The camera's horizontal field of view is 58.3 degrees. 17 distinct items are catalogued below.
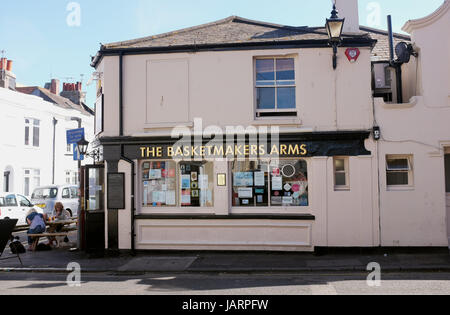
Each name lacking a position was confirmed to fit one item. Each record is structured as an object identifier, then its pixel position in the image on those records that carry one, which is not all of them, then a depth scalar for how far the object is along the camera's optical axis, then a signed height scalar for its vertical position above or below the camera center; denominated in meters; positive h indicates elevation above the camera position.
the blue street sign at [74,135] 13.41 +1.61
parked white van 20.50 -0.75
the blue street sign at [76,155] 12.98 +0.99
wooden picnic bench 12.16 -1.60
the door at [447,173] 11.26 +0.23
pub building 10.66 +0.92
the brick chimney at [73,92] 35.06 +7.99
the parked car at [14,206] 18.39 -1.03
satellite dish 10.95 +3.53
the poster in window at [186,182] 11.52 +0.02
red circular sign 10.92 +3.48
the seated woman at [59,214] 13.86 -1.06
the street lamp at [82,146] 12.84 +1.18
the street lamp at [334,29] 10.21 +3.88
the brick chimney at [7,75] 26.36 +7.24
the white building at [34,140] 24.94 +2.95
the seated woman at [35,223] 12.71 -1.28
